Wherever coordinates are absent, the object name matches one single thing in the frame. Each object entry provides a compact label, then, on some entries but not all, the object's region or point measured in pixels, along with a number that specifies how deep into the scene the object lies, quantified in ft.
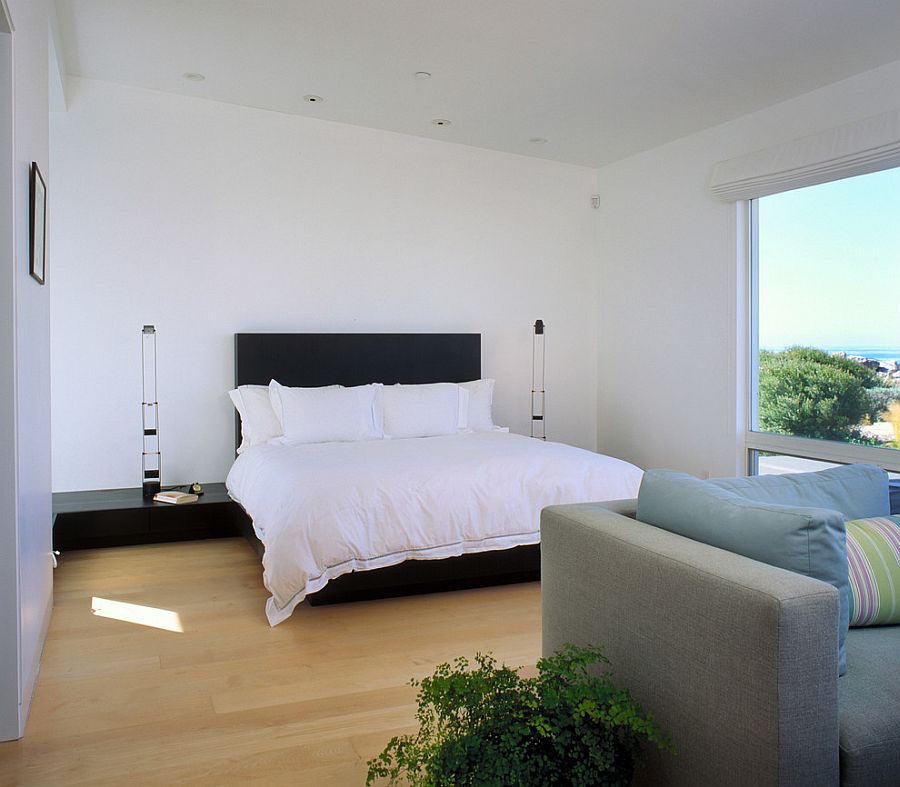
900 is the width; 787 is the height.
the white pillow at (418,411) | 16.12
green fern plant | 5.27
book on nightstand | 15.15
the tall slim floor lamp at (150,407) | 16.37
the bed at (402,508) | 10.91
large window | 13.67
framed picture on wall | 8.71
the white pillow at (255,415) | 15.64
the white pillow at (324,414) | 15.15
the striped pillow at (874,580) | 6.48
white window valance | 13.08
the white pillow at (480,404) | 17.42
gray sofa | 4.85
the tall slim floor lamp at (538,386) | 20.45
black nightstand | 14.34
